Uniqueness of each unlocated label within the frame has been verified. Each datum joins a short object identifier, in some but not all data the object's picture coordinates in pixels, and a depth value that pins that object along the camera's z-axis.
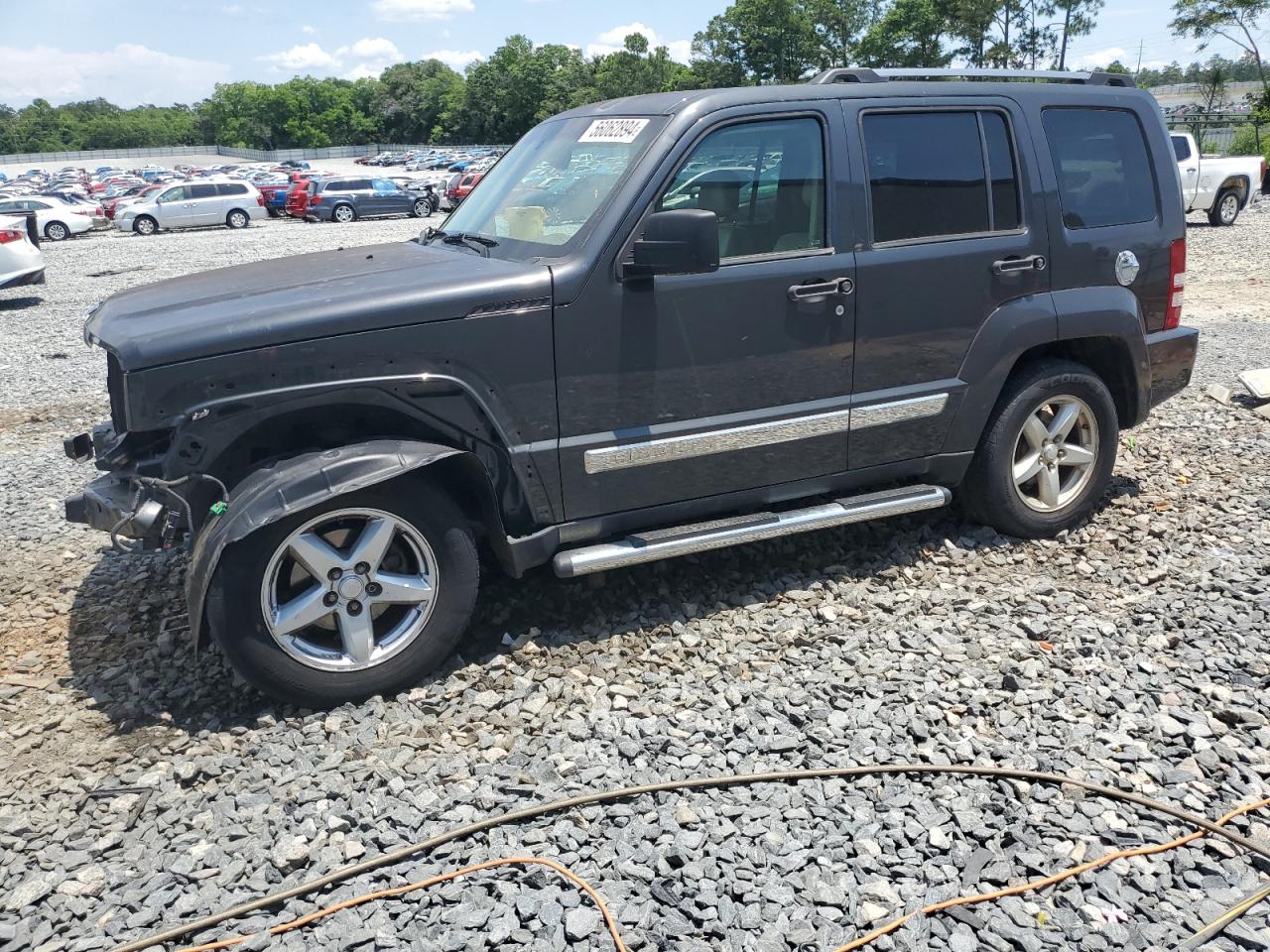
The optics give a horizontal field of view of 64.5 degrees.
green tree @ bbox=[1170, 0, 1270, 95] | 42.88
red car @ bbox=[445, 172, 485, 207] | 32.43
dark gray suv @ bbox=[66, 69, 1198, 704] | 3.61
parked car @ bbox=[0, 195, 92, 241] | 30.44
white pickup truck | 19.86
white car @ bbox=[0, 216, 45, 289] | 14.48
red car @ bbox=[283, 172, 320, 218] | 34.97
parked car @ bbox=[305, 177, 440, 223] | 34.25
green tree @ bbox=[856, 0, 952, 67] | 76.69
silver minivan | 32.19
